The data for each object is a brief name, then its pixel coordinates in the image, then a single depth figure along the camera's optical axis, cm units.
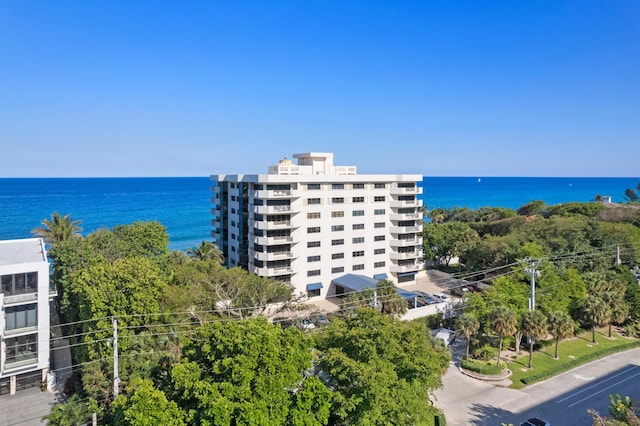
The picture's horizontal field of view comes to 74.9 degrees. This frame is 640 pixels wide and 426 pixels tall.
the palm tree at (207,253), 5214
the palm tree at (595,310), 4109
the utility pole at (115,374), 2459
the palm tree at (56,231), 5394
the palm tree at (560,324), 3734
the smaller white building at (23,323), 3088
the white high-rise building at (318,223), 5406
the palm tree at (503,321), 3534
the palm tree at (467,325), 3608
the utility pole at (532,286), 4200
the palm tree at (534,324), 3644
